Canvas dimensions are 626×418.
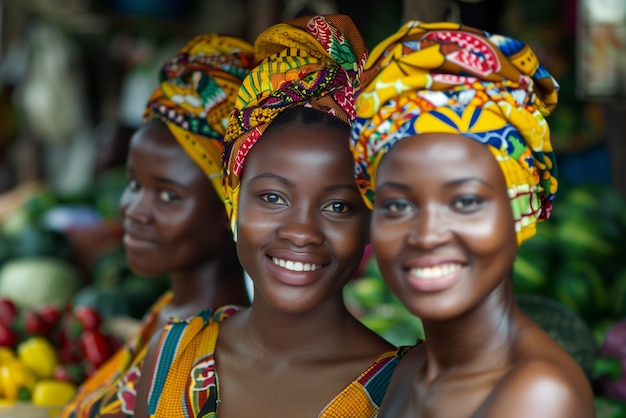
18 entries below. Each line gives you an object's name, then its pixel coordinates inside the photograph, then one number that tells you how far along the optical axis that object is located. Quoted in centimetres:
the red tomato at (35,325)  412
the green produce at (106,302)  522
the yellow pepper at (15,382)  371
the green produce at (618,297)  409
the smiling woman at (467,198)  164
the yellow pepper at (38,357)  391
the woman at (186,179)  288
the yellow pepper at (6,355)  388
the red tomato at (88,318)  401
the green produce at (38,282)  585
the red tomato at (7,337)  403
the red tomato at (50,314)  426
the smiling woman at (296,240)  214
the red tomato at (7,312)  416
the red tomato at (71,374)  381
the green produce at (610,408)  317
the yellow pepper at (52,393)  367
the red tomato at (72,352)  397
